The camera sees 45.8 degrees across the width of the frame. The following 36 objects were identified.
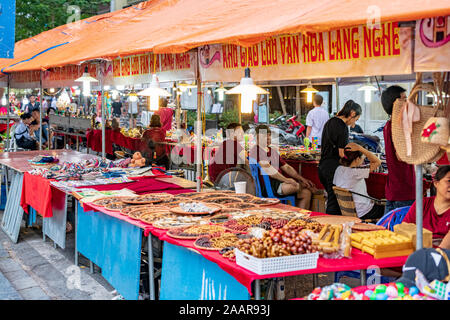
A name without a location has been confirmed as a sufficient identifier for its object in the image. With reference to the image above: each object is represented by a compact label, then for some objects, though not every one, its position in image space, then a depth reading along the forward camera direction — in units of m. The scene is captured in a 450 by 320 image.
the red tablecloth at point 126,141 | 13.75
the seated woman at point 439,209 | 3.97
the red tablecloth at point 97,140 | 14.90
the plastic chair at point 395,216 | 4.70
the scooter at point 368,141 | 11.59
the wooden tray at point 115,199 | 5.59
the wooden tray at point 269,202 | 5.37
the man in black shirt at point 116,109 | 25.20
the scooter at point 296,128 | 15.06
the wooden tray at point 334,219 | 4.34
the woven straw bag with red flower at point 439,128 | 3.05
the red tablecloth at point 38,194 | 6.80
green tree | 17.75
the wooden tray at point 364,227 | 4.07
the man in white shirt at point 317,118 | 11.12
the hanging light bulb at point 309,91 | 11.34
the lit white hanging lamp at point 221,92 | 14.12
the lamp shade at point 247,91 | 4.66
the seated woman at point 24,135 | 11.71
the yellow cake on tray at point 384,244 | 3.54
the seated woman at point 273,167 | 7.31
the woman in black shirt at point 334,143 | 6.45
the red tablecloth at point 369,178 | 7.57
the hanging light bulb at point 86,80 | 8.25
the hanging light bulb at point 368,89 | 11.00
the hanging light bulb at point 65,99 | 18.73
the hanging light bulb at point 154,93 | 6.12
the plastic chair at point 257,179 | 7.29
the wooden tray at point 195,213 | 4.91
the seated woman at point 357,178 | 6.34
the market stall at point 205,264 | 3.34
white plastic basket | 3.17
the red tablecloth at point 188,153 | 10.98
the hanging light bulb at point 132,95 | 17.71
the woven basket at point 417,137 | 3.23
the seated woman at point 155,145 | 11.25
